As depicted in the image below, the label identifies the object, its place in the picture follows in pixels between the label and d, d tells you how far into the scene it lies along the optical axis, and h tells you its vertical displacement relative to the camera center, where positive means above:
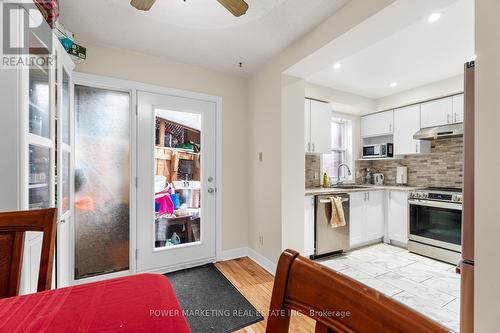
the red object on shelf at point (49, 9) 1.42 +1.02
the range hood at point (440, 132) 2.98 +0.47
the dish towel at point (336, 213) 2.96 -0.61
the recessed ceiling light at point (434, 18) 1.86 +1.24
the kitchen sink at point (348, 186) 3.73 -0.33
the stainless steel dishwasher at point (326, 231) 2.92 -0.86
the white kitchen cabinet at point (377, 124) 3.83 +0.75
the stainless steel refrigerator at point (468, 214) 1.21 -0.26
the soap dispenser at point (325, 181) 3.72 -0.25
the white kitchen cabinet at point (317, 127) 3.27 +0.58
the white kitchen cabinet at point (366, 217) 3.28 -0.76
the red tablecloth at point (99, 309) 0.59 -0.42
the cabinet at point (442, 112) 3.06 +0.78
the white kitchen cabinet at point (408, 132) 3.49 +0.55
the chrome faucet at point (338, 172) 4.03 -0.10
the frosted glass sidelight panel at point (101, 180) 2.28 -0.15
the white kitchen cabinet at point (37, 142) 1.13 +0.14
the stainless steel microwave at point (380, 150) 3.80 +0.27
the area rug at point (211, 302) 1.78 -1.23
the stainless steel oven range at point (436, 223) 2.81 -0.75
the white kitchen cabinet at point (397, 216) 3.35 -0.76
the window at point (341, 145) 4.16 +0.40
